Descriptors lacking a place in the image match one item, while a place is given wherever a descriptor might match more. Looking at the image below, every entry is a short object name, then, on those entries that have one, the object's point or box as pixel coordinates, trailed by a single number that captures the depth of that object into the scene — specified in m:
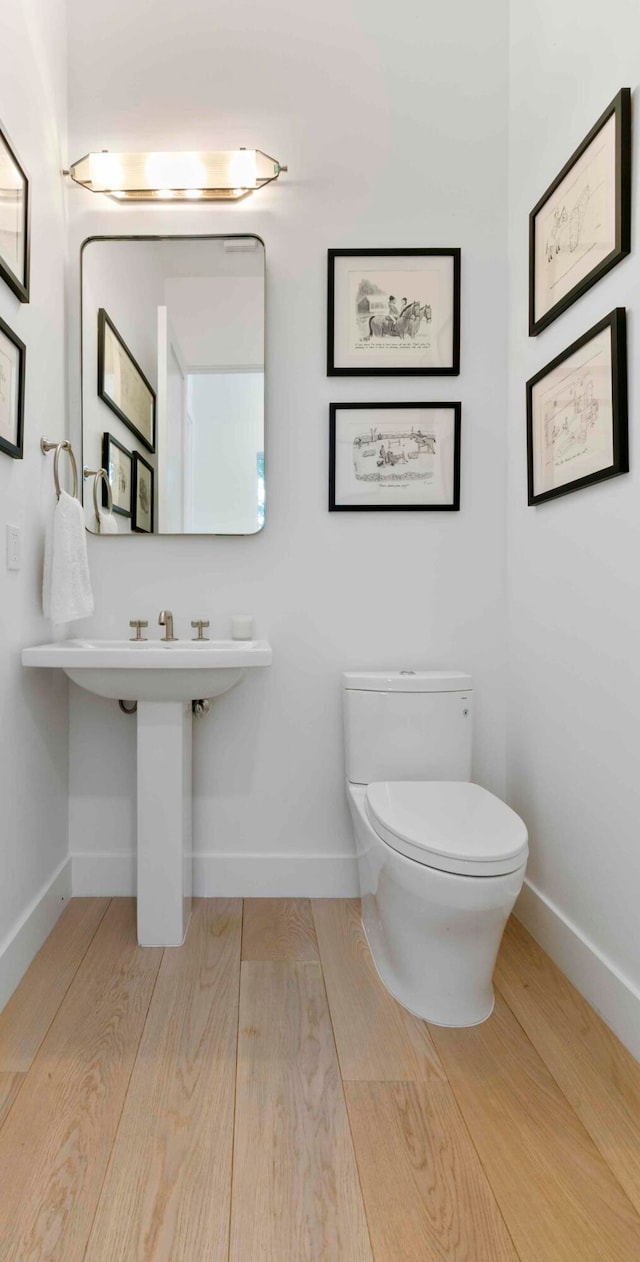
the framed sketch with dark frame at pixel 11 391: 1.50
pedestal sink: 1.58
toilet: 1.33
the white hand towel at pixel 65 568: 1.71
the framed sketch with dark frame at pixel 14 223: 1.50
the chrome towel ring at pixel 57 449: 1.74
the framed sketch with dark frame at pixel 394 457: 1.99
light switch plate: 1.57
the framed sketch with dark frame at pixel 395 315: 1.98
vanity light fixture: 1.91
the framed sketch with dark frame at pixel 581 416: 1.37
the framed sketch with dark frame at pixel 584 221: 1.34
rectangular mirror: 1.97
